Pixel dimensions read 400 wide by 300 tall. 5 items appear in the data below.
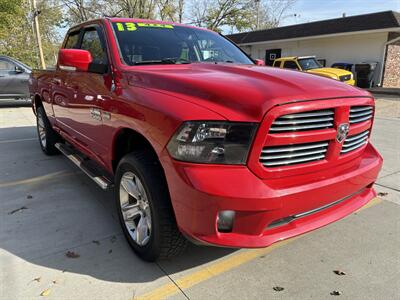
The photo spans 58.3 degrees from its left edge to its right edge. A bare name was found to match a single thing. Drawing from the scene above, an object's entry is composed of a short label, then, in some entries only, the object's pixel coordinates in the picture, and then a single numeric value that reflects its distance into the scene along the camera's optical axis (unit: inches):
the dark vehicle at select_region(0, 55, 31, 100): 490.4
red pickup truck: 87.9
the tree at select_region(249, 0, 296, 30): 1408.3
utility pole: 819.1
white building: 775.7
